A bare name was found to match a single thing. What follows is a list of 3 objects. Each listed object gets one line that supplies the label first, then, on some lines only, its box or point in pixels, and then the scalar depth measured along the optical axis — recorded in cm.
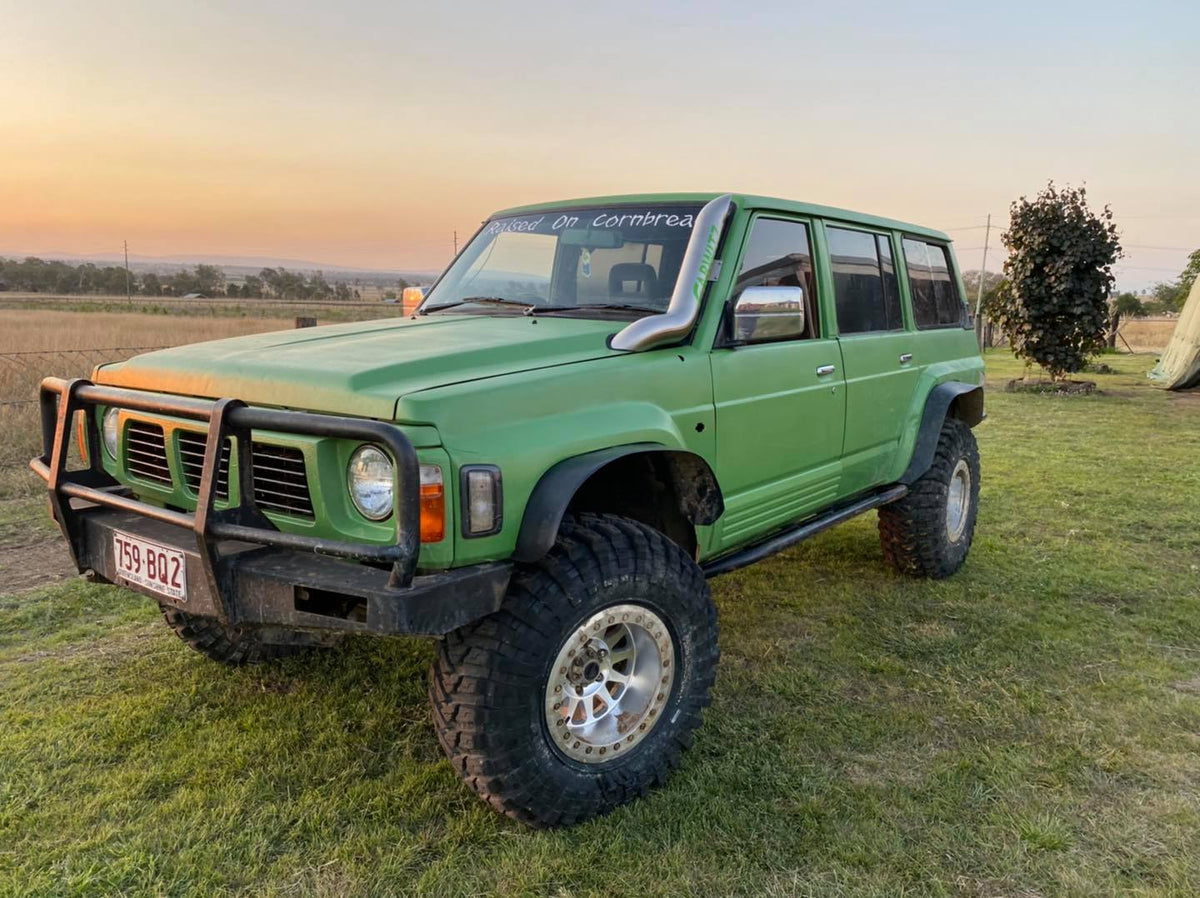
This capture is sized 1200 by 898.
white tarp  1528
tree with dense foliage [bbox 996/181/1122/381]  1455
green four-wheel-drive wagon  239
